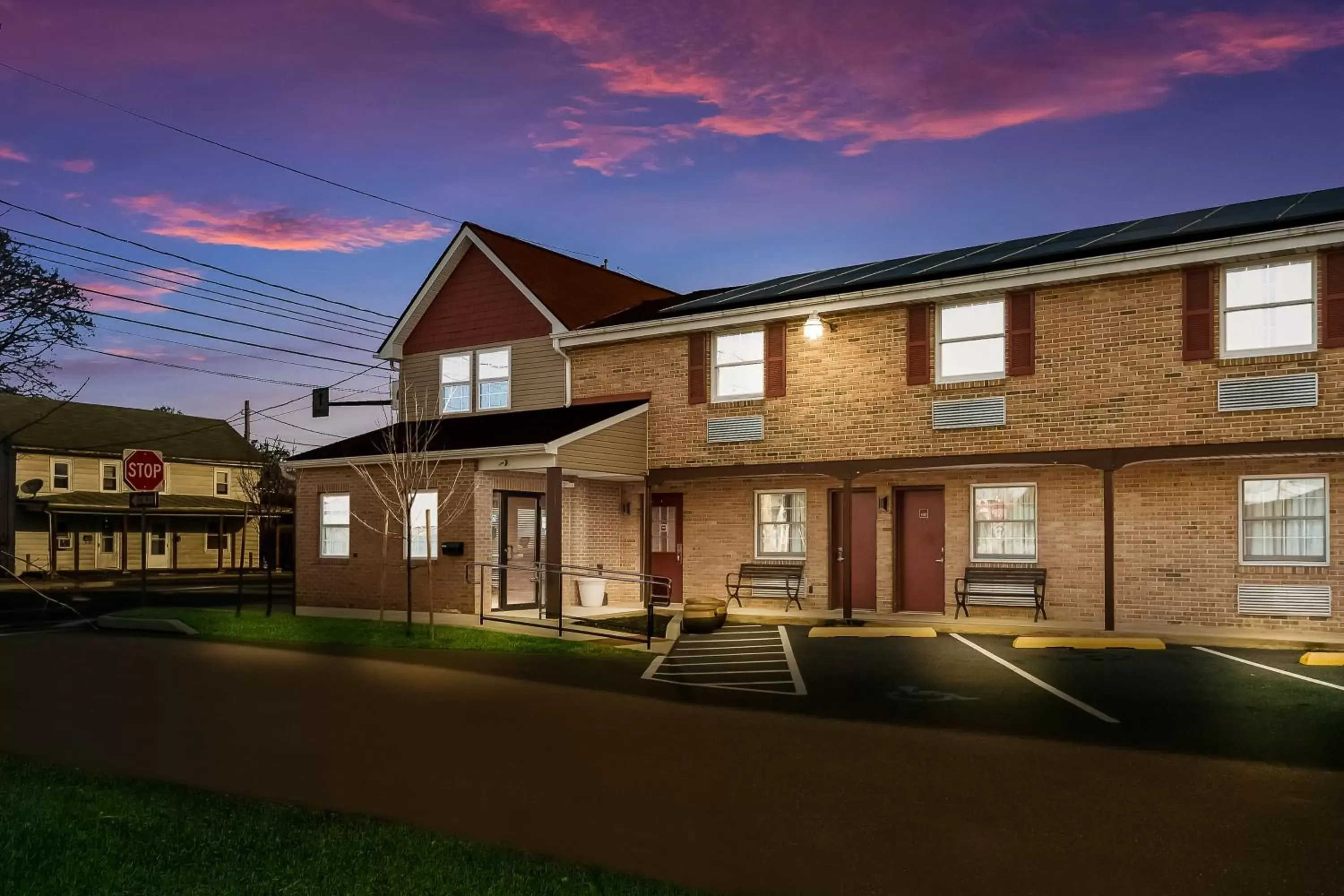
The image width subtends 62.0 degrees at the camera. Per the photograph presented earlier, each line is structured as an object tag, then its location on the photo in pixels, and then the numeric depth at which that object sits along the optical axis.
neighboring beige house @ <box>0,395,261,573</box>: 44.84
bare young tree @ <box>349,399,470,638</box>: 21.64
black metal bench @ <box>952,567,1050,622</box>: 20.23
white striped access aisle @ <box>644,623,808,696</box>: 13.87
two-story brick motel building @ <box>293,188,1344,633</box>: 18.09
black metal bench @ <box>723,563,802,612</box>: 22.92
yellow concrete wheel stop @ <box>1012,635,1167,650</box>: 16.89
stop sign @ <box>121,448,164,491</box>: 24.75
